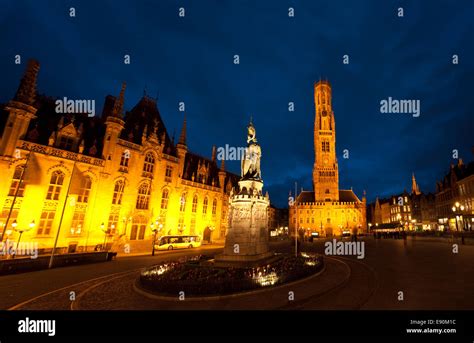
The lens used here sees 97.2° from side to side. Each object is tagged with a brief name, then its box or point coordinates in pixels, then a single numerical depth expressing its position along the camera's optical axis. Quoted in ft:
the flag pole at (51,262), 53.42
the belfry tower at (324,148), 256.73
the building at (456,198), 140.97
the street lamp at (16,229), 57.08
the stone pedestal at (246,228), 41.57
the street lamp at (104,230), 85.18
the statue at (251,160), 47.24
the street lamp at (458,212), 147.60
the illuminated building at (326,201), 239.30
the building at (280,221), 291.50
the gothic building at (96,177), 71.61
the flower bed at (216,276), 27.84
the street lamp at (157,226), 98.59
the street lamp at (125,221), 93.16
